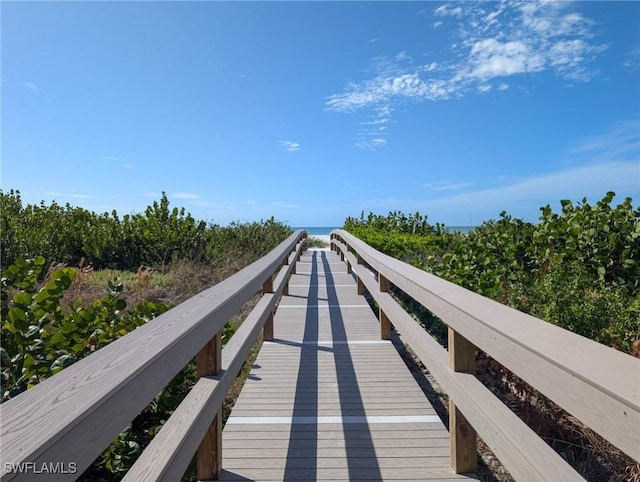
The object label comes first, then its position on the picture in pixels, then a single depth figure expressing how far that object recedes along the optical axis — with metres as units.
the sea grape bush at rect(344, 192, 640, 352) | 3.13
